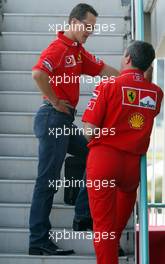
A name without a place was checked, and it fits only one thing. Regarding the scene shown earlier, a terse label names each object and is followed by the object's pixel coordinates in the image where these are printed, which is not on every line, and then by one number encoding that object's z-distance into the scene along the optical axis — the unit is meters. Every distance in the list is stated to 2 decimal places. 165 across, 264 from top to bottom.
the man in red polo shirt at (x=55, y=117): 7.83
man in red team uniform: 6.82
